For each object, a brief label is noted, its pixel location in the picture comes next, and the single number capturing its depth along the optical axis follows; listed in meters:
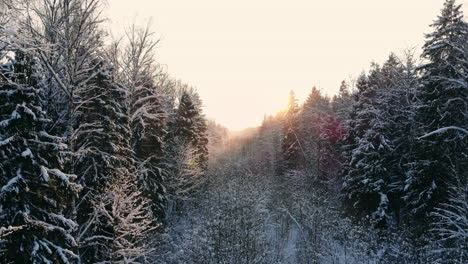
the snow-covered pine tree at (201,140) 33.89
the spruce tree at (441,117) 14.86
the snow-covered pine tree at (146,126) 18.19
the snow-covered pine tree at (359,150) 19.62
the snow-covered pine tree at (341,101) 35.19
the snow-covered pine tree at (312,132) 33.22
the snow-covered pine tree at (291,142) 38.39
